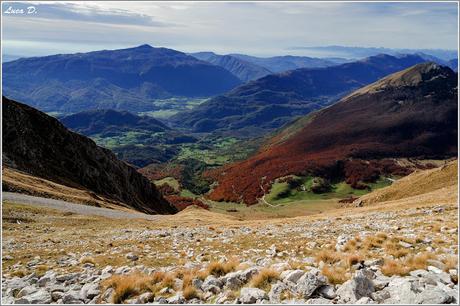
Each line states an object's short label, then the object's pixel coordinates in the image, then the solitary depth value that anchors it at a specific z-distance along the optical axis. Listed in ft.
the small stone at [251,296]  41.98
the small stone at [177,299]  44.16
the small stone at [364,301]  38.27
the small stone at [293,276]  45.34
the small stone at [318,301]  39.88
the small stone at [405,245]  60.16
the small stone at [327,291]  41.16
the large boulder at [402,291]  37.60
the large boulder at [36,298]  45.81
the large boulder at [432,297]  36.42
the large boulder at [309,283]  41.86
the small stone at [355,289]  39.60
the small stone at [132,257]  70.19
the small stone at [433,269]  44.19
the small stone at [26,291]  49.42
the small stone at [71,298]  46.01
